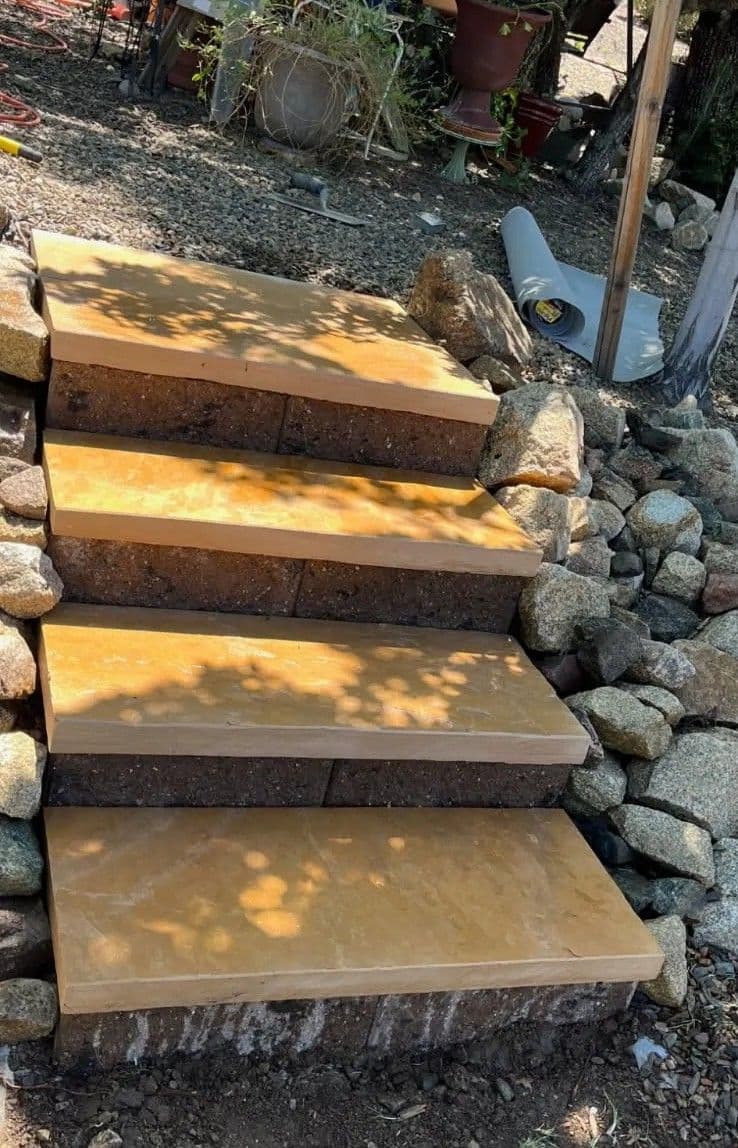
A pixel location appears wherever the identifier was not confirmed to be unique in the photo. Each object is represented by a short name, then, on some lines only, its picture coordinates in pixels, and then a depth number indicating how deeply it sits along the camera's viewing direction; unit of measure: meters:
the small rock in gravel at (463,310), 4.61
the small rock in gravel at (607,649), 3.79
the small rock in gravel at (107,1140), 2.51
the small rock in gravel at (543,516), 4.03
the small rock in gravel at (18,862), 2.75
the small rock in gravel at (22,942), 2.67
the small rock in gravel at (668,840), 3.49
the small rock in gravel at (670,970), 3.20
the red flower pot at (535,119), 7.60
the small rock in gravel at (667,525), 4.47
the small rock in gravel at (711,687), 4.02
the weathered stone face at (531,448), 4.18
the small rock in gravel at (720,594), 4.34
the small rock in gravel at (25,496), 3.28
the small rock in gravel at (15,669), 2.99
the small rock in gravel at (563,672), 3.83
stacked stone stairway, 2.78
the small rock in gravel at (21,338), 3.50
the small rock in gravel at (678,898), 3.41
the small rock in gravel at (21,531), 3.24
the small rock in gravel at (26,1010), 2.59
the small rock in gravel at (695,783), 3.65
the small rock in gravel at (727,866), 3.51
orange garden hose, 5.29
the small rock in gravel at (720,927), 3.38
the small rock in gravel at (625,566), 4.34
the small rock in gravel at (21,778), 2.84
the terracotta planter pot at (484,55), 6.66
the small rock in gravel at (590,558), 4.21
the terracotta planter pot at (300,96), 5.78
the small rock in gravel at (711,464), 4.92
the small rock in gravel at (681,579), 4.37
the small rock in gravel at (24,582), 3.15
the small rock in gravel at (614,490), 4.54
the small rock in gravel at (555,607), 3.83
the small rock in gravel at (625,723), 3.70
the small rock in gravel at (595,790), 3.58
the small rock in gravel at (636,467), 4.72
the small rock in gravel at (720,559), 4.41
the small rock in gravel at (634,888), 3.40
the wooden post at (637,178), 4.83
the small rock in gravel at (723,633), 4.19
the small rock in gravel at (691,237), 7.51
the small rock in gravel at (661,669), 3.92
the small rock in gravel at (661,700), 3.84
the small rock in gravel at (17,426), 3.44
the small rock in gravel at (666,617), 4.24
